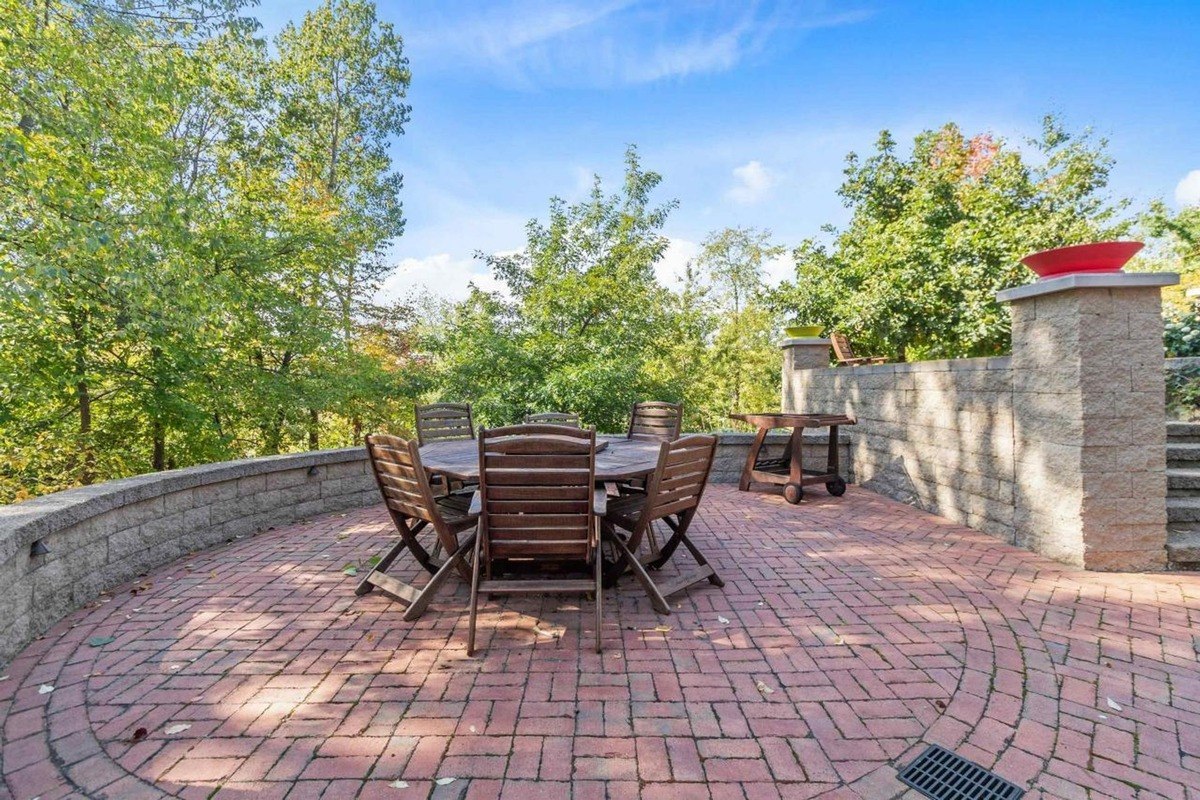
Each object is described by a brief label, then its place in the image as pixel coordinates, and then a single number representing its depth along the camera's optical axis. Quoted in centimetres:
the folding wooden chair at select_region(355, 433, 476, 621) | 253
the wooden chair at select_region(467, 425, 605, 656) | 231
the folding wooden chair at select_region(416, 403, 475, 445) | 454
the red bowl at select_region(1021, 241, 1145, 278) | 300
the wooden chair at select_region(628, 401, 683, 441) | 461
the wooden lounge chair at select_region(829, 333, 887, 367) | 733
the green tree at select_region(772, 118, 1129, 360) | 825
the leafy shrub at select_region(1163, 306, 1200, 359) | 559
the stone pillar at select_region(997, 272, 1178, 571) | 307
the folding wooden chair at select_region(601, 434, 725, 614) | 264
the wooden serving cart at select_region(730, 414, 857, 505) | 501
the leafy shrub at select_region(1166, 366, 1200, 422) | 480
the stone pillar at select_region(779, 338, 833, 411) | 730
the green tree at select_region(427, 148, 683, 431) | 688
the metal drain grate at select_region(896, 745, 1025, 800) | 146
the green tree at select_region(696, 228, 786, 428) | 1259
